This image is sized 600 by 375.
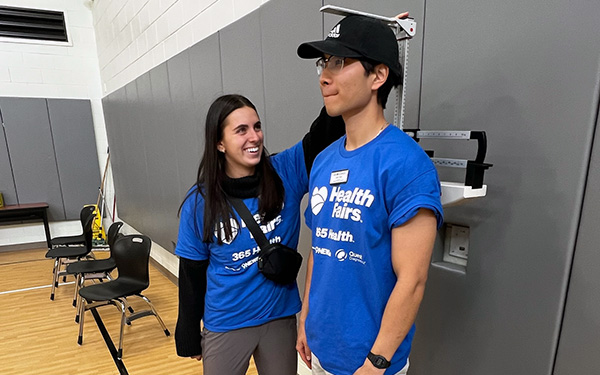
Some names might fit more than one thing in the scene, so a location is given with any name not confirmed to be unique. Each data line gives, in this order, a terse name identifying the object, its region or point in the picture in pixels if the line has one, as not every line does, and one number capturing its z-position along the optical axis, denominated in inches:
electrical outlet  46.8
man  30.0
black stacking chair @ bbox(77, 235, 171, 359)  101.6
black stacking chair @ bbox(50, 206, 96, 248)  166.1
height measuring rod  33.3
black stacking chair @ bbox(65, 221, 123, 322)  126.0
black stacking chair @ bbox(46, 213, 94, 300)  146.6
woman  46.4
